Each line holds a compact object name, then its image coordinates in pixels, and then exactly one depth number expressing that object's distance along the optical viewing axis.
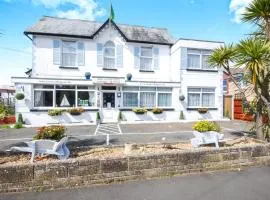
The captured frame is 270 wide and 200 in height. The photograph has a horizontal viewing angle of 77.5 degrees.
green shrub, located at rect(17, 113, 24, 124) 11.43
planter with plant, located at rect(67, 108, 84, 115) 12.24
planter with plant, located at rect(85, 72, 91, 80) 12.80
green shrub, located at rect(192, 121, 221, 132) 5.27
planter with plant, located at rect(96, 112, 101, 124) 12.40
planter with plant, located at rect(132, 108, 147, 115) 12.99
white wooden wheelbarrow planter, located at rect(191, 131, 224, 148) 4.95
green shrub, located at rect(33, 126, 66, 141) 4.51
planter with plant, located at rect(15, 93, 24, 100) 11.39
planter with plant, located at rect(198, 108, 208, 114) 14.01
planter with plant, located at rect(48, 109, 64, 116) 11.92
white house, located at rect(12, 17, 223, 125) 12.36
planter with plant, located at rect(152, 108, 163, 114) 13.28
